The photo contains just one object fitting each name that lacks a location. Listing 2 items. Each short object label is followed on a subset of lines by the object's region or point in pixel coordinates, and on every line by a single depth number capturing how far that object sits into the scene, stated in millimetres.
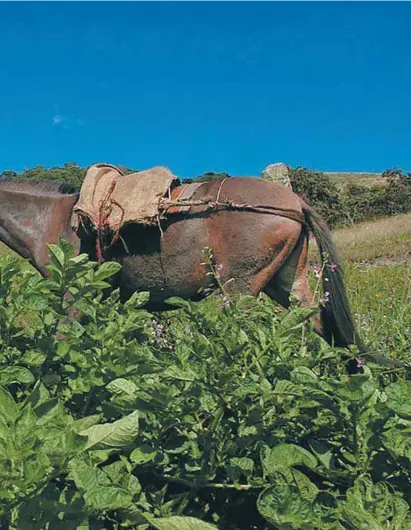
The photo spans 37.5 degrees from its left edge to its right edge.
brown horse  4637
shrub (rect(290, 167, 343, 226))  28797
